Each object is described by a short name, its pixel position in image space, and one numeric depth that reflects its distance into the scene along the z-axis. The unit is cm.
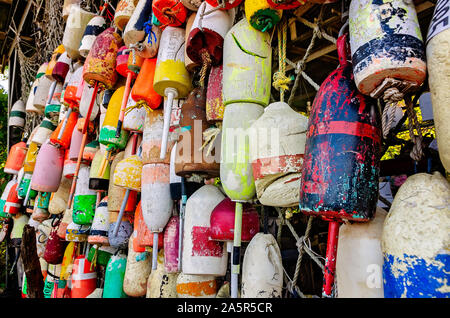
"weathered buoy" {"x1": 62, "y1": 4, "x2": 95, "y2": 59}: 222
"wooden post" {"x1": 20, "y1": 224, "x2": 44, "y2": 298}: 185
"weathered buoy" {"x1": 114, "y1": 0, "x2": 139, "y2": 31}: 167
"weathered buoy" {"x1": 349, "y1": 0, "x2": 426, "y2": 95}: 56
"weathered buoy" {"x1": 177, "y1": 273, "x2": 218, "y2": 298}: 103
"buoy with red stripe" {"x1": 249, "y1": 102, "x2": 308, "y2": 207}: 76
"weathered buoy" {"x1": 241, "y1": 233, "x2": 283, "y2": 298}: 81
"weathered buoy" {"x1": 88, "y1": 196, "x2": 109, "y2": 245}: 155
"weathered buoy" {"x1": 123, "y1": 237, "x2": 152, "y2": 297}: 134
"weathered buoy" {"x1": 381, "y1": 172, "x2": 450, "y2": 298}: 49
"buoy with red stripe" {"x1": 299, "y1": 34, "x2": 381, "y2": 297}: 60
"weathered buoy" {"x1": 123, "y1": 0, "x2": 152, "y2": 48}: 143
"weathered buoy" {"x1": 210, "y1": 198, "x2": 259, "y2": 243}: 93
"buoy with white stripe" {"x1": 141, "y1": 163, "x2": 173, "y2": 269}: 120
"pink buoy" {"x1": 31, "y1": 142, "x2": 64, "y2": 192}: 212
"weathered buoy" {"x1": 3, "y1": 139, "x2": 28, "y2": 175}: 328
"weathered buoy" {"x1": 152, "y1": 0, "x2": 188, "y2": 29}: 122
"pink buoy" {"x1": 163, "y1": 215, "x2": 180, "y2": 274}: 113
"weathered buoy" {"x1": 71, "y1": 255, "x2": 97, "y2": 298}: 166
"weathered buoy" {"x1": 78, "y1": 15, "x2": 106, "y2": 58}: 197
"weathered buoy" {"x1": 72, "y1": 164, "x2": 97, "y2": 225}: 174
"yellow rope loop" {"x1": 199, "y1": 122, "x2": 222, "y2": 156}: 102
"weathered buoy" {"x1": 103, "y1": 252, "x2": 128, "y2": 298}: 146
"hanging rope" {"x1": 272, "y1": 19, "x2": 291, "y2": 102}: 91
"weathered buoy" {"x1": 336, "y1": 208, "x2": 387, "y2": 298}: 60
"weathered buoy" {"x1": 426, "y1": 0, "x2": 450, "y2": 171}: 53
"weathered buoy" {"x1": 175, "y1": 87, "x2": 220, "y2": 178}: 102
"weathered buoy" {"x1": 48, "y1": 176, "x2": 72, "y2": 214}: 219
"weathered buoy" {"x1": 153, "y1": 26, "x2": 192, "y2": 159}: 119
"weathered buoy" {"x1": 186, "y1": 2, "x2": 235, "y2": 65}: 104
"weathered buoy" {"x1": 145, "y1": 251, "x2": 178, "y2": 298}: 115
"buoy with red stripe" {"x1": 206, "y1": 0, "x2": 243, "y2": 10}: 104
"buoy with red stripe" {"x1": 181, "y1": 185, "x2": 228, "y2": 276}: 99
